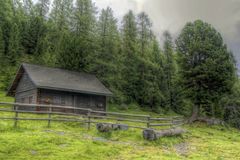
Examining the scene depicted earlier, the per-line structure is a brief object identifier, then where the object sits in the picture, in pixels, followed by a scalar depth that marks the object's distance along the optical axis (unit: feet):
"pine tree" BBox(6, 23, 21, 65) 187.73
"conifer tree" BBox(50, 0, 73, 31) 211.82
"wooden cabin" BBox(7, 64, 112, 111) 100.99
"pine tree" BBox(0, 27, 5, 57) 179.72
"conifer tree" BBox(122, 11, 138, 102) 174.91
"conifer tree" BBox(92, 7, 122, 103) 156.56
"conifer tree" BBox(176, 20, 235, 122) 127.75
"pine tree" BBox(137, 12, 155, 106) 175.73
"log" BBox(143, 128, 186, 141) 60.44
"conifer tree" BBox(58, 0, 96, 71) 155.22
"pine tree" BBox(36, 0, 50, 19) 238.68
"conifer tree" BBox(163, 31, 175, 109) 195.62
